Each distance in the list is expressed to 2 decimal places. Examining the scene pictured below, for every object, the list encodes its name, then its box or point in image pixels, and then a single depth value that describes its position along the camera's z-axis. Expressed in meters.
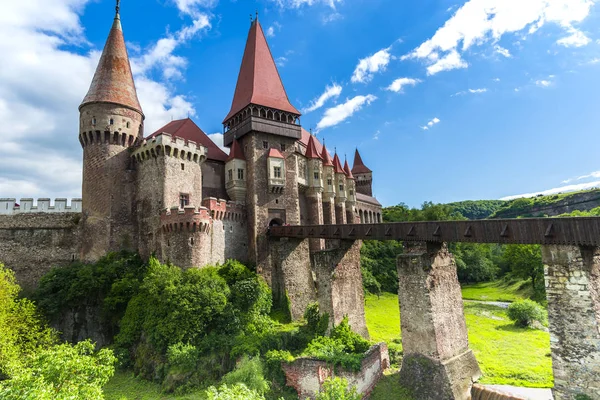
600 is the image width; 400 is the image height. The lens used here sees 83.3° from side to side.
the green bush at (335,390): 11.63
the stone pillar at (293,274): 25.52
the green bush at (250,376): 15.35
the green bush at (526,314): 23.42
